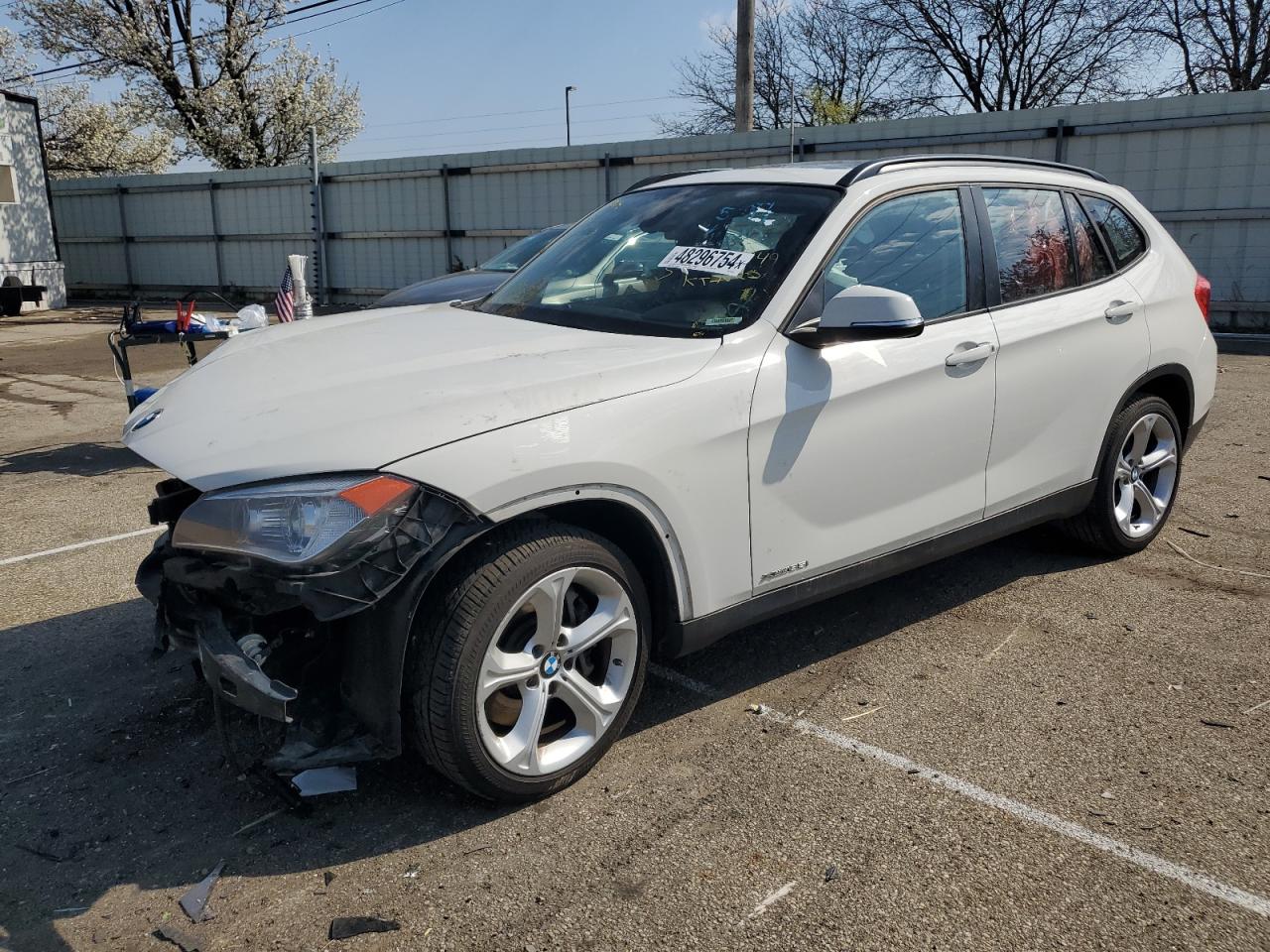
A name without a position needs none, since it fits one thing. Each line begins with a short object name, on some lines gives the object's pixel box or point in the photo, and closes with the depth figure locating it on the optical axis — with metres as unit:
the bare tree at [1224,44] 28.88
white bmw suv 2.64
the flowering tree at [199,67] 29.77
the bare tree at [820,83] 36.81
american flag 8.73
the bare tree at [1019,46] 32.34
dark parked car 7.90
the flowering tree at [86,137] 33.84
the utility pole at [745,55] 15.92
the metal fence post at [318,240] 21.89
